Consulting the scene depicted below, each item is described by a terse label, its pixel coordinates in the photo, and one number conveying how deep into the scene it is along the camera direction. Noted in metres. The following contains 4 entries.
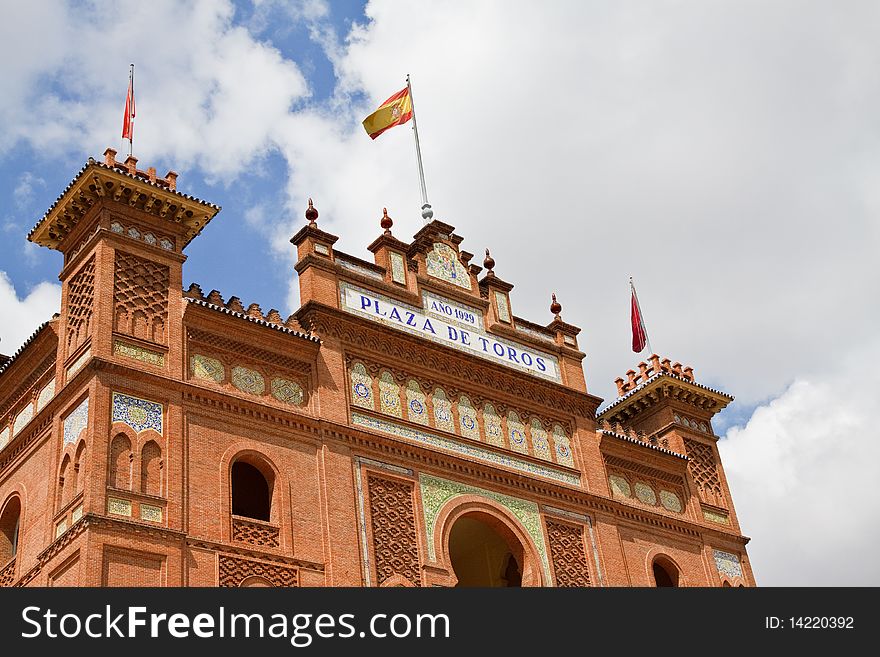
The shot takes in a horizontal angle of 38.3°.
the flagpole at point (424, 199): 28.56
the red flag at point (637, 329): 32.06
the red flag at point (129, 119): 23.95
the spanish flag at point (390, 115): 28.44
